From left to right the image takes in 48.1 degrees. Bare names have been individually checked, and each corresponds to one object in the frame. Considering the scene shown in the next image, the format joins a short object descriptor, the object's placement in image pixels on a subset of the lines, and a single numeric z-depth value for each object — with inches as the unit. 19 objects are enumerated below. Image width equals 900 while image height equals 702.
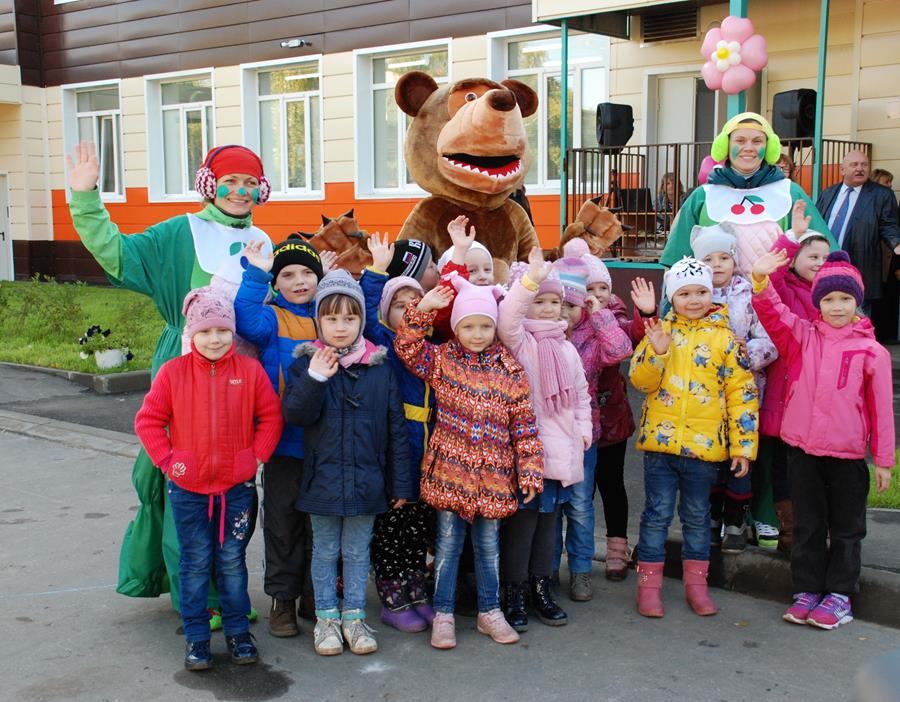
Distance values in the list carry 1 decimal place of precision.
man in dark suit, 398.0
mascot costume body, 197.9
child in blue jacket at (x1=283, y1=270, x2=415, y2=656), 158.9
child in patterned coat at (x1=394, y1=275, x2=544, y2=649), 161.2
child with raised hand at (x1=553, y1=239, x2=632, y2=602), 181.2
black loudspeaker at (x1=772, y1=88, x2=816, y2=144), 413.7
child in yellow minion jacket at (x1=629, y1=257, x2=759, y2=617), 172.6
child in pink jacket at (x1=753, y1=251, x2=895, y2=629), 166.4
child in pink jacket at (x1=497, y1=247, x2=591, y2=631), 167.9
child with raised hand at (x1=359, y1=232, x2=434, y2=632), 170.6
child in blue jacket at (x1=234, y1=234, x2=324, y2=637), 164.7
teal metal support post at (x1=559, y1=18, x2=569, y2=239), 466.6
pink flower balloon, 382.3
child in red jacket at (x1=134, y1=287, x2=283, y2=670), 153.7
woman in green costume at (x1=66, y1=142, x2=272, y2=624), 167.6
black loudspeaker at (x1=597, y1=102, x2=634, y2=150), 469.4
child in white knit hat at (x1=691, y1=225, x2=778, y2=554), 179.0
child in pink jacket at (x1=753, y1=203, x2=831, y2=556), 180.5
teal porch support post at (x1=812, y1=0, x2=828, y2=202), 394.6
